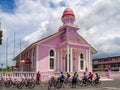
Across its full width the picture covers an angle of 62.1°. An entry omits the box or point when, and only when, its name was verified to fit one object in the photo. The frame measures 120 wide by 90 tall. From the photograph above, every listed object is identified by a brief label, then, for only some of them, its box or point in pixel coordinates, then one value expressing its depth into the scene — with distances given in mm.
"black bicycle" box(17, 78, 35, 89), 9601
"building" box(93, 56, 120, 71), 36764
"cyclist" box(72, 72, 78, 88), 9906
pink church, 15562
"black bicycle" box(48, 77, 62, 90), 9462
